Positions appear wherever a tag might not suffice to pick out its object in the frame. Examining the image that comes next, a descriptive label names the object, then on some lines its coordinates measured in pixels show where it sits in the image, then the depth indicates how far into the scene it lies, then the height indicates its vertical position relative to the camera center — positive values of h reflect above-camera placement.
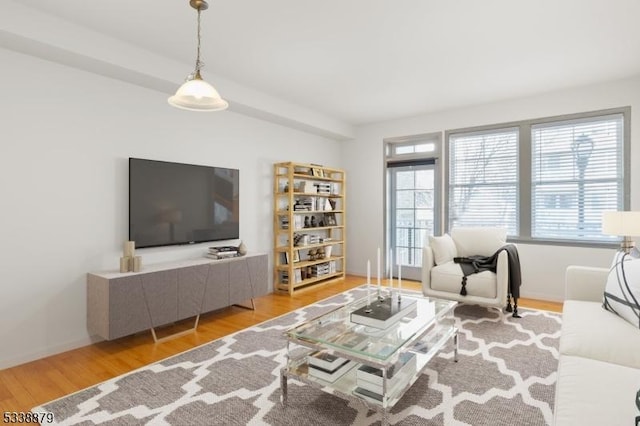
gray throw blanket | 3.56 -0.57
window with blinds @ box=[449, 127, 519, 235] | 4.70 +0.50
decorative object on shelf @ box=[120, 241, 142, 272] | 2.96 -0.41
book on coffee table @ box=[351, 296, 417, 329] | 2.15 -0.64
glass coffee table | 1.78 -0.84
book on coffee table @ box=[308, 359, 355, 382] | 1.92 -0.89
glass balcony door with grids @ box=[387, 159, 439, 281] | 5.40 +0.08
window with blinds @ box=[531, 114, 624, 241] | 4.08 +0.48
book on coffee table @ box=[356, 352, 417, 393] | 1.80 -0.90
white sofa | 1.22 -0.68
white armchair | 3.43 -0.58
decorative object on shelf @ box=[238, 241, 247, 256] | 3.99 -0.42
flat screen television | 3.29 +0.10
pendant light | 2.09 +0.74
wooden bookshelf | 4.81 -0.17
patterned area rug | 1.92 -1.12
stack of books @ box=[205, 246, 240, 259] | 3.76 -0.43
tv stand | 2.78 -0.73
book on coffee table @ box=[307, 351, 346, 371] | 1.96 -0.85
